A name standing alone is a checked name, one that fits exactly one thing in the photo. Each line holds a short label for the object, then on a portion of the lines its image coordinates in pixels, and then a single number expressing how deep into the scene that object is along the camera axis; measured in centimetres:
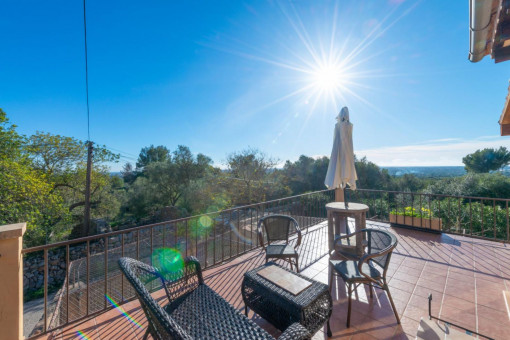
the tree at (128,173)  2738
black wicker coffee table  146
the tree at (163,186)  1755
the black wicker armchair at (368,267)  181
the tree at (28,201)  746
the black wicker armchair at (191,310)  97
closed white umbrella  331
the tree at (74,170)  1166
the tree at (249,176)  1436
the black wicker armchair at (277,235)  244
